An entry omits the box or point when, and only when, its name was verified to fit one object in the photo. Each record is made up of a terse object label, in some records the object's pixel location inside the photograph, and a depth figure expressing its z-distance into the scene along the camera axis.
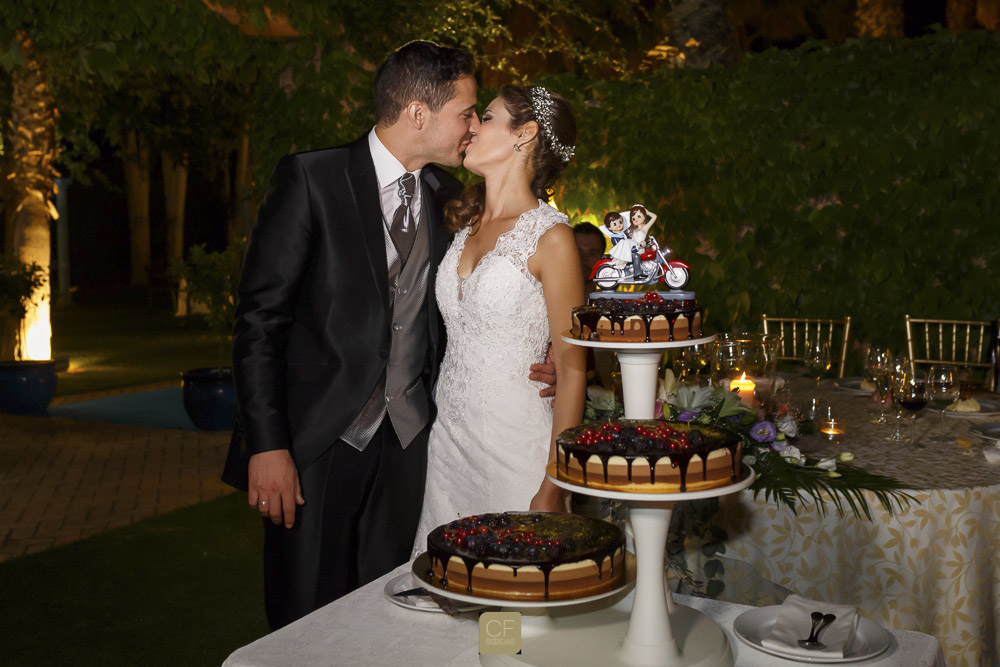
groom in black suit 2.66
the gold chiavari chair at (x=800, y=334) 6.53
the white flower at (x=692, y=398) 3.07
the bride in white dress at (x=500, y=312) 2.65
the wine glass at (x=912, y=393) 3.58
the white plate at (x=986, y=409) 3.99
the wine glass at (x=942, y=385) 3.68
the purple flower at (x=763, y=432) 3.18
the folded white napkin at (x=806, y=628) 1.80
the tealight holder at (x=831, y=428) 3.65
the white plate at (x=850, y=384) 4.57
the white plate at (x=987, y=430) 3.52
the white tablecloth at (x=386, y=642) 1.79
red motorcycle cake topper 2.23
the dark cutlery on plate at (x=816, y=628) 1.82
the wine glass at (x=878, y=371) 3.80
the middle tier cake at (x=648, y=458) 1.67
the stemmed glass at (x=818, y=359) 4.15
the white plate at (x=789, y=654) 1.79
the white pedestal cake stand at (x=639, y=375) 1.96
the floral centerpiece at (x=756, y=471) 3.03
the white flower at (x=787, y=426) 3.33
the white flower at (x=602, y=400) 3.14
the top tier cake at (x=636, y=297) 1.92
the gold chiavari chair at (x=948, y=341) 6.29
